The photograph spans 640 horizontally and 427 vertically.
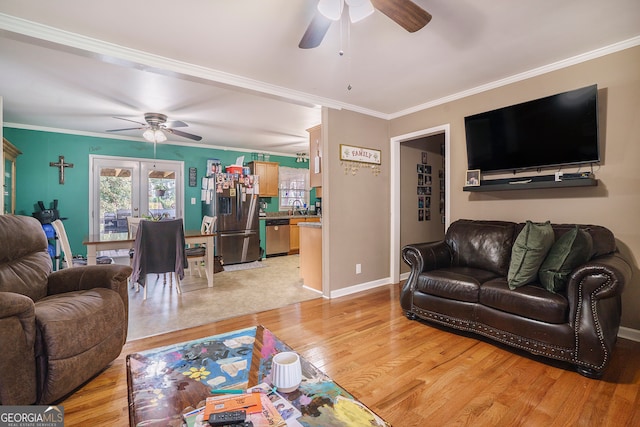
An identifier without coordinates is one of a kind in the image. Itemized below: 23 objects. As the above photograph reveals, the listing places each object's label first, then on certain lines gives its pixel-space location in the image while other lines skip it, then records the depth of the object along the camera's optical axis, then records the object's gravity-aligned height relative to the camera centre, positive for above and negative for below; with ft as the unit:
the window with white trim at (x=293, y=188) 24.66 +2.44
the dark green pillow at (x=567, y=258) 6.86 -1.03
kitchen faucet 25.12 +0.95
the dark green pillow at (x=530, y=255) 7.32 -1.02
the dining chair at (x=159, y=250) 10.94 -1.30
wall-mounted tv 8.22 +2.55
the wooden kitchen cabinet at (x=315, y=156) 12.75 +2.70
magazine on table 3.13 -2.18
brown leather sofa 6.09 -2.01
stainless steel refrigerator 18.62 +0.21
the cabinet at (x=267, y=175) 21.96 +3.09
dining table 10.68 -1.01
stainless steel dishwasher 21.61 -1.52
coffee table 3.18 -2.14
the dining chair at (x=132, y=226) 12.56 -0.41
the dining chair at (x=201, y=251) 13.50 -1.64
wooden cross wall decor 16.17 +2.81
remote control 3.01 -2.10
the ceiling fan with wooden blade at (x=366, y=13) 5.05 +3.63
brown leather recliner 4.80 -1.91
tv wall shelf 8.25 +0.98
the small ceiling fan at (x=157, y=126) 13.71 +4.34
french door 17.38 +1.66
